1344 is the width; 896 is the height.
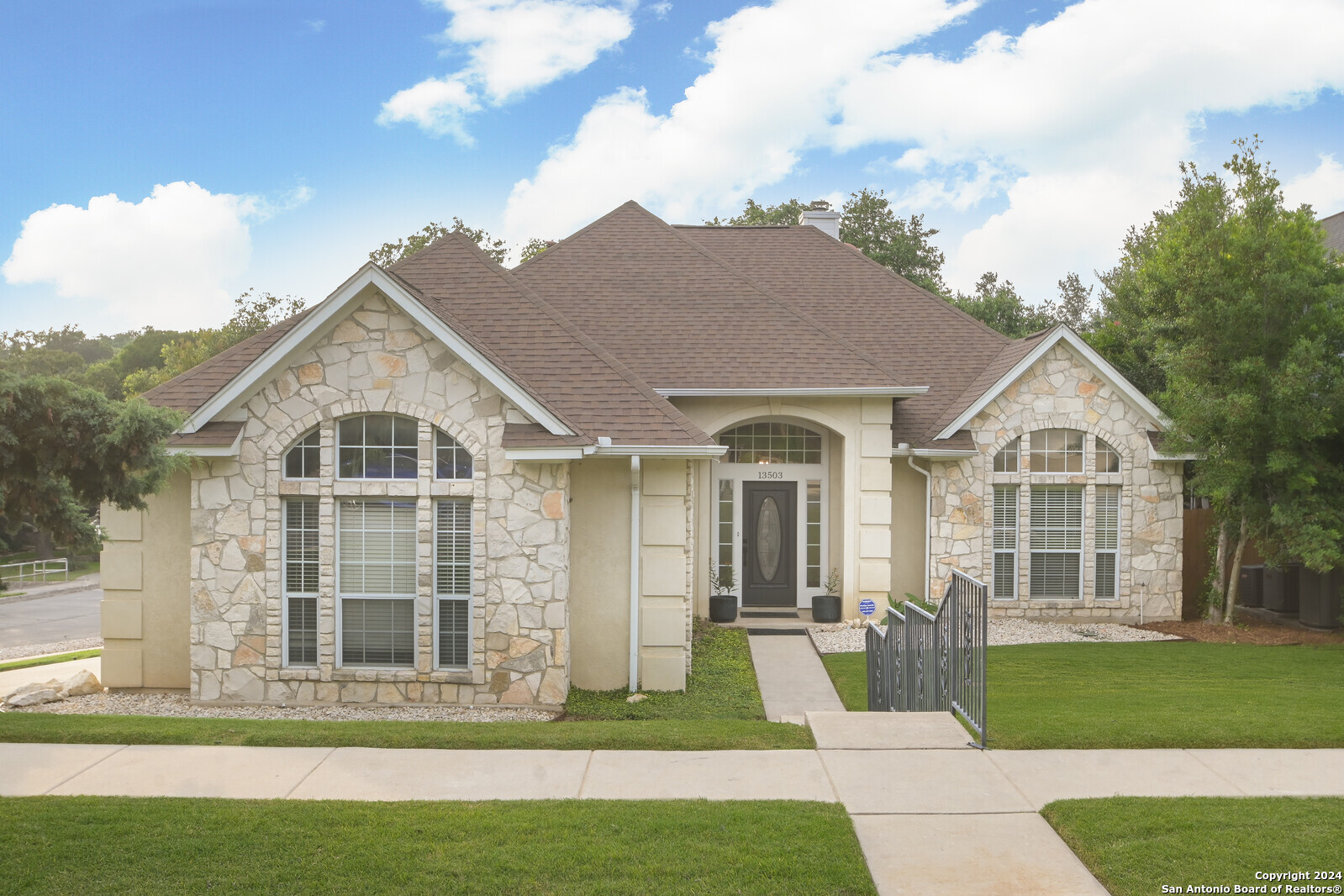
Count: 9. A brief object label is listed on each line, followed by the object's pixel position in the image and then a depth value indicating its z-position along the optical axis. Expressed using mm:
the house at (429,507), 10523
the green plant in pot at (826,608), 15953
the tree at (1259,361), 14508
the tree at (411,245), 40812
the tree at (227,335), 46938
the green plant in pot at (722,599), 16125
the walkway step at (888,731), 7453
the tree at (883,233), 42094
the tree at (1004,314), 36438
